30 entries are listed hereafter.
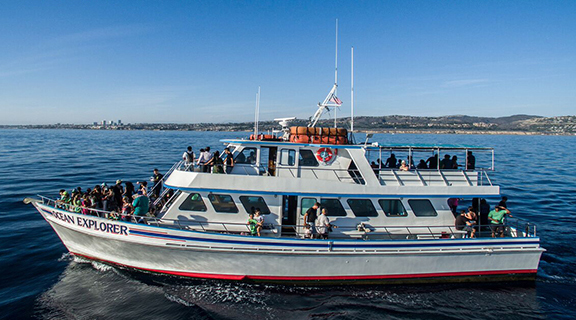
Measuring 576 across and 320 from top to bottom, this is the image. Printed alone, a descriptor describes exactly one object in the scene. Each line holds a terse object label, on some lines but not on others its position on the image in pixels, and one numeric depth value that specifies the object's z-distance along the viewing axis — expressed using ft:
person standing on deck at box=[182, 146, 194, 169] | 38.26
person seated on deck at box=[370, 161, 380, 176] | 37.79
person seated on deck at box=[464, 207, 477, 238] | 34.60
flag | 38.52
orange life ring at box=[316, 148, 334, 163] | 36.45
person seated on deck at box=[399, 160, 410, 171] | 36.32
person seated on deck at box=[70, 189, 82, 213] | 35.55
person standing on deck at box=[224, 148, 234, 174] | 35.56
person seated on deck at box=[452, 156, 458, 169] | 38.38
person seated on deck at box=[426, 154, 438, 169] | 38.17
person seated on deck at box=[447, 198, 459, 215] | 38.65
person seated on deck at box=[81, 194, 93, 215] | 35.35
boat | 32.50
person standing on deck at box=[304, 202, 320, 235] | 33.12
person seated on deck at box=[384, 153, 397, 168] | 39.11
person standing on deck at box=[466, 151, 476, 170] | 37.56
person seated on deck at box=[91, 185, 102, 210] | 35.32
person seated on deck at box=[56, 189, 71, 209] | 37.25
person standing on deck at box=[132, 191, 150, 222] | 33.08
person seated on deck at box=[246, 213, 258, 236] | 32.83
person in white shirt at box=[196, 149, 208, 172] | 35.59
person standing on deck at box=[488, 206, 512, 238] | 35.78
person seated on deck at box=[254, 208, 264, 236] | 32.63
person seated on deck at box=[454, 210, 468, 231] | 34.88
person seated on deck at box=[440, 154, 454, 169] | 38.11
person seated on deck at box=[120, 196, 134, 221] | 34.09
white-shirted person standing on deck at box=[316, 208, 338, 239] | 32.83
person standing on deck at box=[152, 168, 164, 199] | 41.57
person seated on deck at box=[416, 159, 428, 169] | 38.49
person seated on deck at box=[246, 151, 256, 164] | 36.58
